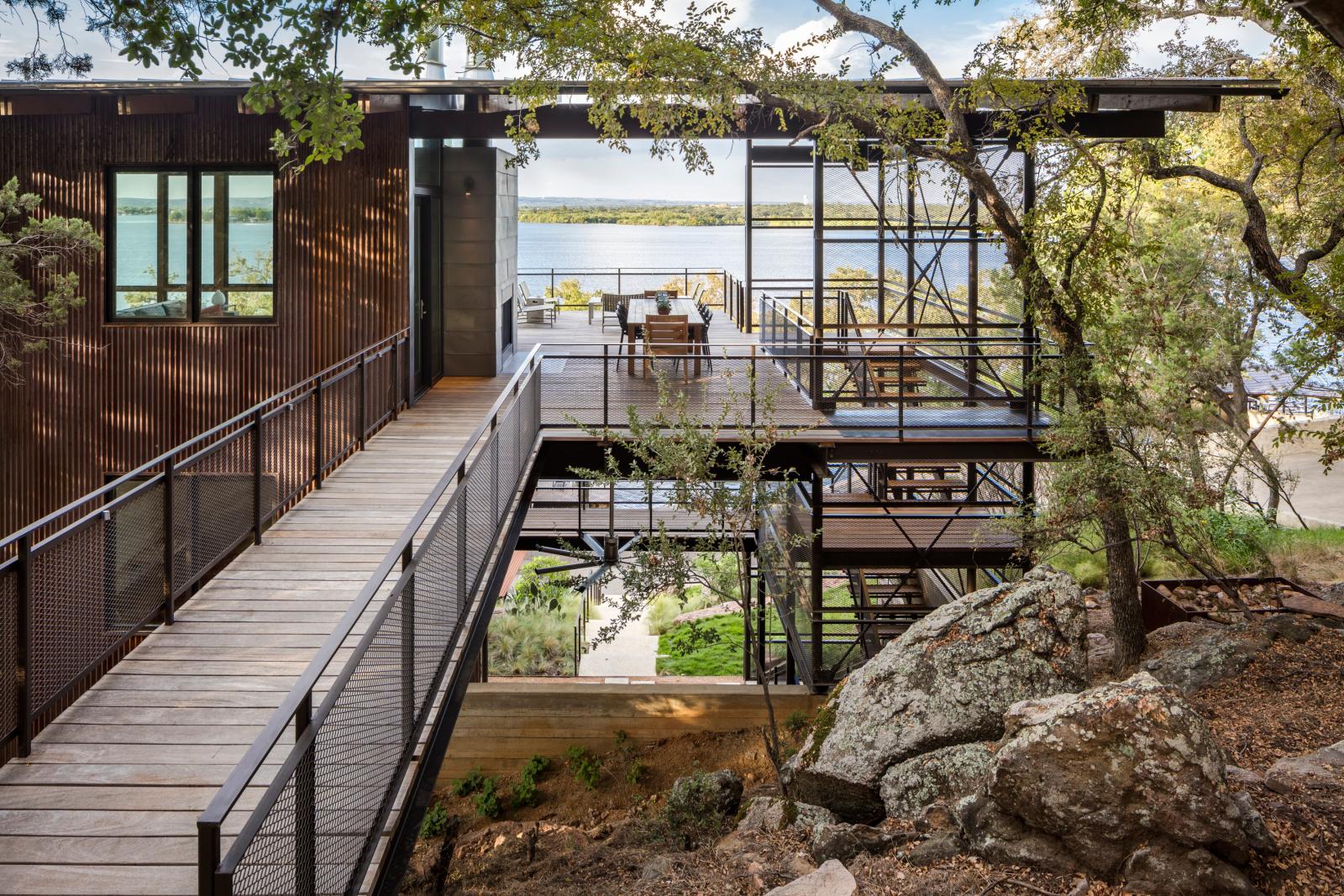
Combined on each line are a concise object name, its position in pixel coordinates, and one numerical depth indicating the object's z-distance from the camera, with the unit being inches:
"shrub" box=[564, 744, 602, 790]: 435.8
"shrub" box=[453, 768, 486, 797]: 445.7
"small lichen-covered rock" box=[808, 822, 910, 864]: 237.8
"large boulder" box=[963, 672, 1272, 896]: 198.5
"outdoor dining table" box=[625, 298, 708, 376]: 631.2
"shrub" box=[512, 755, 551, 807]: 432.5
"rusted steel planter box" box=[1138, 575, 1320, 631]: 418.0
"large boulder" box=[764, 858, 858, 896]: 216.4
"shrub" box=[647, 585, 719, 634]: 921.5
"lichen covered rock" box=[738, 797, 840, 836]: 274.1
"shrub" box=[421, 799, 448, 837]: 409.7
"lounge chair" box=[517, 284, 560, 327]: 897.5
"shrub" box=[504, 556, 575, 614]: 499.2
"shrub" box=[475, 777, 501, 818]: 425.1
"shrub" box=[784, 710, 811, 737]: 437.7
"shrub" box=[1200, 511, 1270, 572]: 387.4
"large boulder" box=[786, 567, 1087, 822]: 285.9
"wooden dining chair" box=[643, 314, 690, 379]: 606.2
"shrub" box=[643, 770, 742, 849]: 327.9
